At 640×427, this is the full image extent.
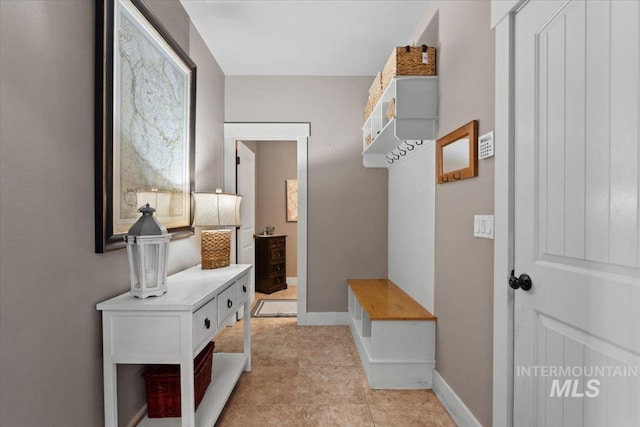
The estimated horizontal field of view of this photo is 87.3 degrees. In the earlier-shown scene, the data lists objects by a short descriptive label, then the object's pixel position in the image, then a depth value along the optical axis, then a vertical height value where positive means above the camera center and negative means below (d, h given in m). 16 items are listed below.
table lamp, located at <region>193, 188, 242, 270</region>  2.28 -0.08
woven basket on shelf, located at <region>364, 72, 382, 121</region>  2.65 +0.99
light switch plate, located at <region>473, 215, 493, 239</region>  1.53 -0.07
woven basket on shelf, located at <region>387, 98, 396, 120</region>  2.24 +0.69
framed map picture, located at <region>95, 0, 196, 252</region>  1.46 +0.47
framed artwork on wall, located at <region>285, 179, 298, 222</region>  5.63 +0.20
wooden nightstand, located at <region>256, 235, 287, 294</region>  4.85 -0.77
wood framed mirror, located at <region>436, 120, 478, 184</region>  1.67 +0.32
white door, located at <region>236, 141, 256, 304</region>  3.69 +0.12
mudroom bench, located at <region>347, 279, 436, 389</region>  2.25 -0.94
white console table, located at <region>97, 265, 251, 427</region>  1.44 -0.54
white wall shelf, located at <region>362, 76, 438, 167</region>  2.18 +0.68
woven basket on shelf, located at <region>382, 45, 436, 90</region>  2.19 +0.98
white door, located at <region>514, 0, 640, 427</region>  0.92 -0.01
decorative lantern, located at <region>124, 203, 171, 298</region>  1.49 -0.19
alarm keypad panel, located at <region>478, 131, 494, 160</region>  1.52 +0.30
